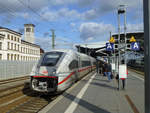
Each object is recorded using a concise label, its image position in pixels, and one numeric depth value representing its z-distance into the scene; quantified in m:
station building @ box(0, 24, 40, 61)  45.88
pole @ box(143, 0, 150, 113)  3.19
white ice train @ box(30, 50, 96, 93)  8.25
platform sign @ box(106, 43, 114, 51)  15.93
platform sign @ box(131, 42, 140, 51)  12.57
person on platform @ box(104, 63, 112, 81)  13.73
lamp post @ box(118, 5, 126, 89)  13.16
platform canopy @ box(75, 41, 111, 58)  36.41
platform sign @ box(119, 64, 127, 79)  9.36
